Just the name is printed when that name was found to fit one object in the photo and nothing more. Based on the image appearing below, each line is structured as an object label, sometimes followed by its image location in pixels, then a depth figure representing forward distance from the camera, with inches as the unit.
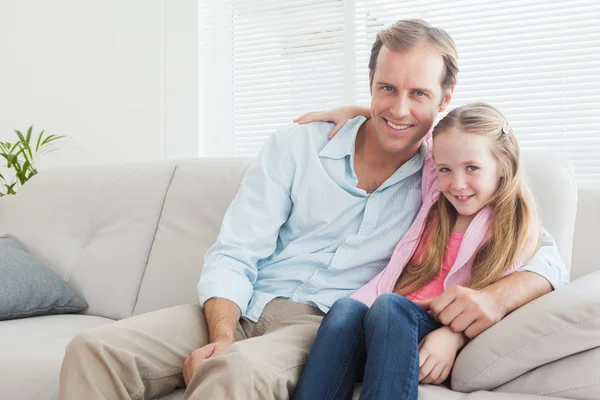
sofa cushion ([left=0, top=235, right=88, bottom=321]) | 77.2
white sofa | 47.5
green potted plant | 123.2
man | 52.5
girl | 49.2
